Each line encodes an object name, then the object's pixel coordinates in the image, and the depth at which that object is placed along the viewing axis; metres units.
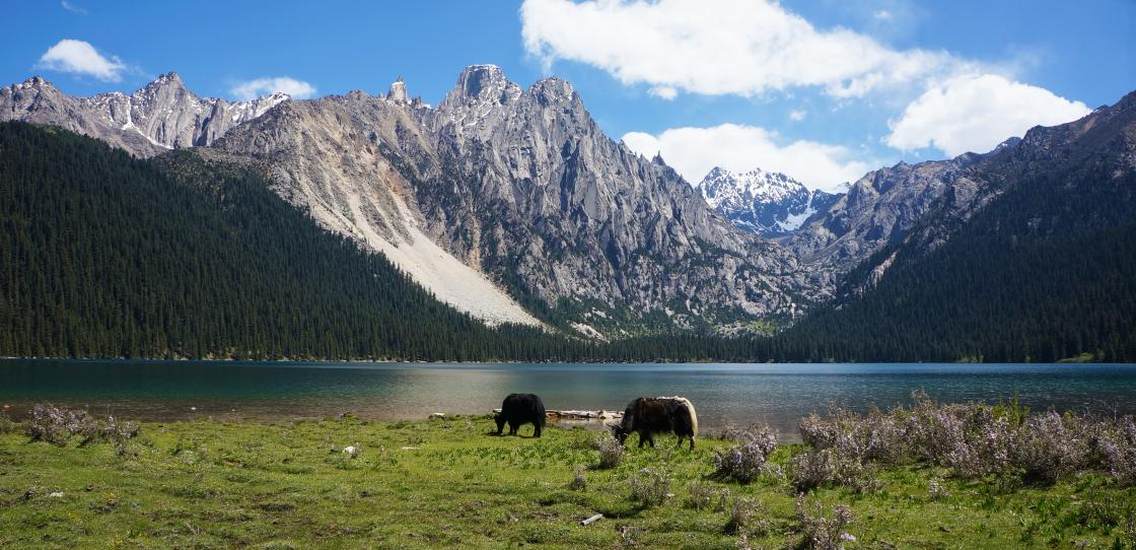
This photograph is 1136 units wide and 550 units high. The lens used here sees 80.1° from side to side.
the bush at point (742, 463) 21.58
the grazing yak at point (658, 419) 32.44
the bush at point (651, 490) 17.70
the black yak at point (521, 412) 40.88
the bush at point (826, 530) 12.55
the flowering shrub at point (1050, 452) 20.30
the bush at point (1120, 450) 18.94
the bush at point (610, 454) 24.91
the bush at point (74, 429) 29.00
